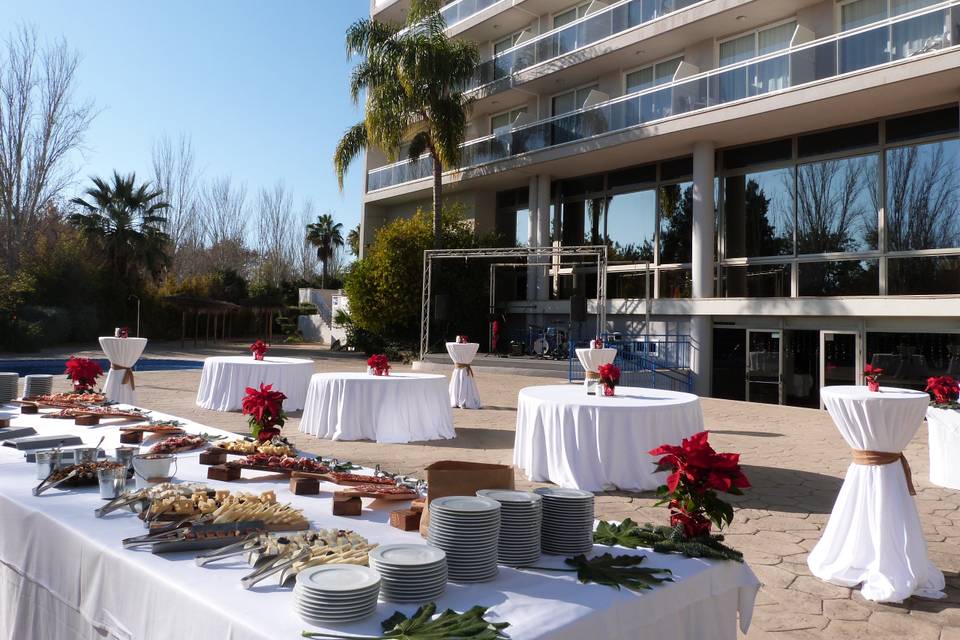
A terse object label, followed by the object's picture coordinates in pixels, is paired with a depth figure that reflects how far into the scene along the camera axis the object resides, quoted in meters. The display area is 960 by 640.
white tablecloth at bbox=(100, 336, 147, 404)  9.89
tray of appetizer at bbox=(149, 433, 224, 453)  3.81
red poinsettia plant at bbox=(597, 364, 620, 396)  7.29
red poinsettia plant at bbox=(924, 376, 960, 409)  7.27
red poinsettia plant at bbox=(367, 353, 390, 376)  9.70
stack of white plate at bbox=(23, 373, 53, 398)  5.86
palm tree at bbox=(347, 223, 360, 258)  50.15
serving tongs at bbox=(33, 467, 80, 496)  2.89
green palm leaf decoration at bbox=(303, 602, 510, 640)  1.67
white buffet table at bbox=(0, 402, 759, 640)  1.85
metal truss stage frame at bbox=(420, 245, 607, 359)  18.06
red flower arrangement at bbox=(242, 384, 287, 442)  3.93
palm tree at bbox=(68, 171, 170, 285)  31.84
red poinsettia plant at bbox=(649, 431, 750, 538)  2.58
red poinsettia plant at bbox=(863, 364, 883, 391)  5.49
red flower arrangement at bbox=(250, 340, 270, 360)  11.76
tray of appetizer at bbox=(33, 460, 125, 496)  2.95
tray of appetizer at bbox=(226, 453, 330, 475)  3.38
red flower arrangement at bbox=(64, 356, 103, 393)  6.31
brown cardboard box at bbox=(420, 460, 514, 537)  2.42
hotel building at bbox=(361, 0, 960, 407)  14.97
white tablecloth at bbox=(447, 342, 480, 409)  13.18
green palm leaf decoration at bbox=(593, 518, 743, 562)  2.48
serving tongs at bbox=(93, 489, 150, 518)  2.62
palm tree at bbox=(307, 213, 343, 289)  54.31
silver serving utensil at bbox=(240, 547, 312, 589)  1.97
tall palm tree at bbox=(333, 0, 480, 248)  22.64
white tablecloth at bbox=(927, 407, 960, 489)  7.13
